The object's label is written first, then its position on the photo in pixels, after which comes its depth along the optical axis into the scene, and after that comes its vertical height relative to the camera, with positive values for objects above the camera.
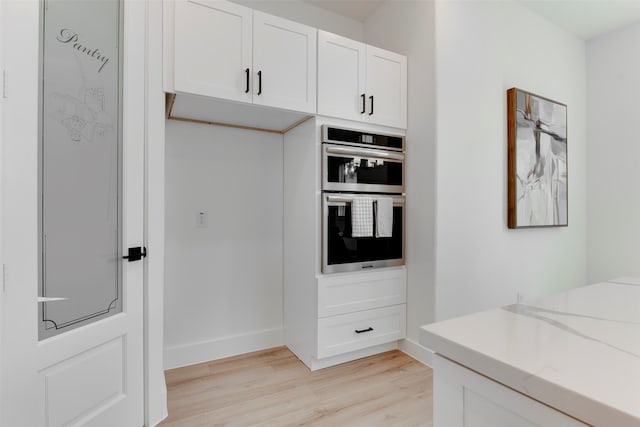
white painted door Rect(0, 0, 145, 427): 1.18 -0.09
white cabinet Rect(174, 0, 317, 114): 1.81 +0.95
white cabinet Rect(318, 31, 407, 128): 2.25 +0.97
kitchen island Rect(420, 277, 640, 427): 0.49 -0.27
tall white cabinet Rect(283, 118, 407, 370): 2.25 -0.57
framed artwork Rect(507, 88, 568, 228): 2.75 +0.48
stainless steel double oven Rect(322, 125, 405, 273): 2.25 +0.18
